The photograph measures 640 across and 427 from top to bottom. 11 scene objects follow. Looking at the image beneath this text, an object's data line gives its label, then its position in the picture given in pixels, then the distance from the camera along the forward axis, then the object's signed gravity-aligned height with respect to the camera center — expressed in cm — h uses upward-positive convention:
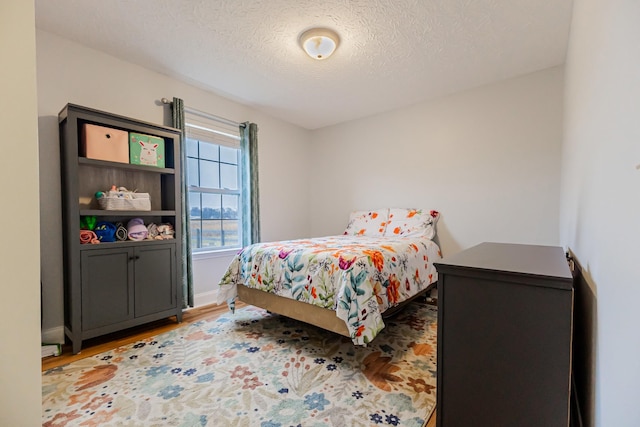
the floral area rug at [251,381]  139 -107
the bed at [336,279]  183 -58
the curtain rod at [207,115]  286 +108
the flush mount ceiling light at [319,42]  212 +132
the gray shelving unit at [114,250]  207 -36
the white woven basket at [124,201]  229 +5
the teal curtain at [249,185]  357 +29
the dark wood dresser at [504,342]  93 -50
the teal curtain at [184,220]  283 -14
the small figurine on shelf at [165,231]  263 -24
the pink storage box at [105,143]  216 +52
